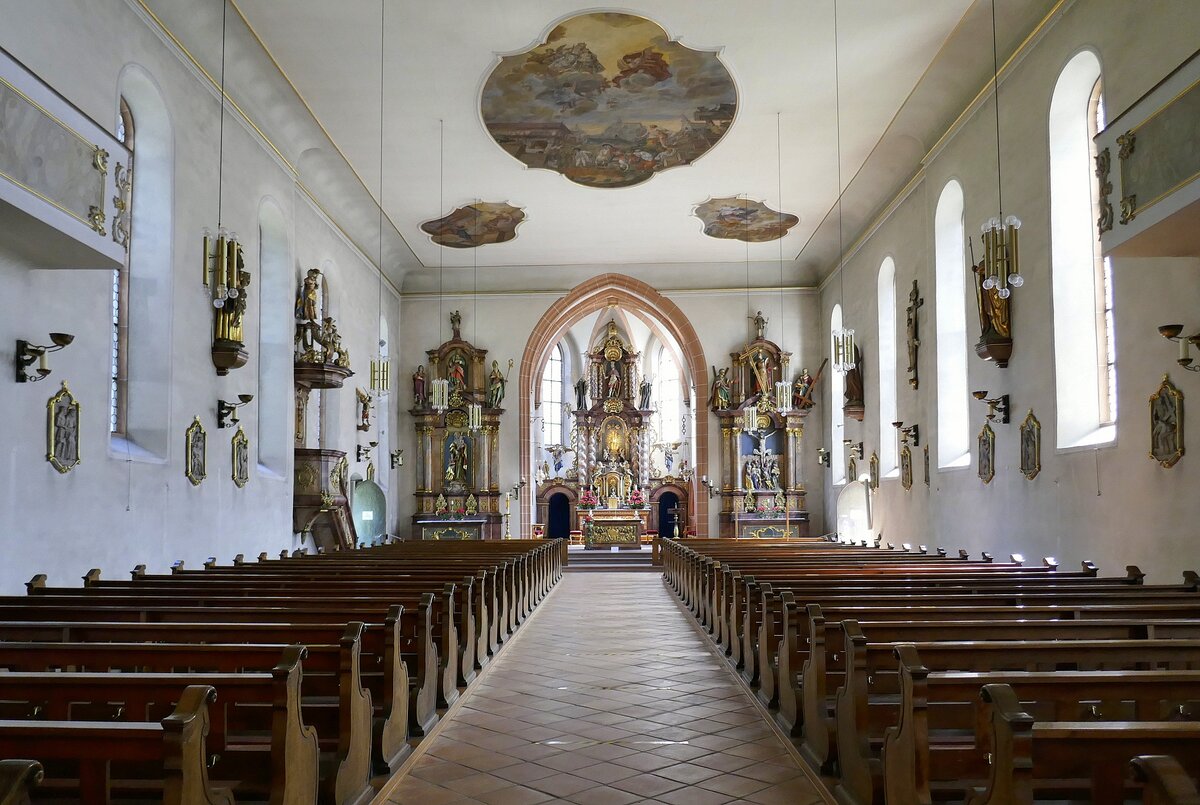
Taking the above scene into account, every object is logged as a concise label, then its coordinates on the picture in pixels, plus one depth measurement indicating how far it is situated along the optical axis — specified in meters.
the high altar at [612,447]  27.56
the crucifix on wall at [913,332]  15.67
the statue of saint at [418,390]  23.89
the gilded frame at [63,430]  8.64
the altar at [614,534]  23.16
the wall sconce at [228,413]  12.51
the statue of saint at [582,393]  29.83
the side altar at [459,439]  23.61
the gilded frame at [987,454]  12.48
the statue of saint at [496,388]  23.95
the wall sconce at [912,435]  15.67
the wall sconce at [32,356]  8.23
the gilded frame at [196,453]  11.50
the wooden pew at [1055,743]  2.62
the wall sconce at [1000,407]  12.08
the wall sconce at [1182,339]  7.52
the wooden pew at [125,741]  2.76
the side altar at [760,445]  23.17
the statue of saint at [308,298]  16.27
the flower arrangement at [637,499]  26.56
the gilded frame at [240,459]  12.95
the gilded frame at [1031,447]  11.12
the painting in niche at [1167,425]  8.21
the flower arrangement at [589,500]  26.47
